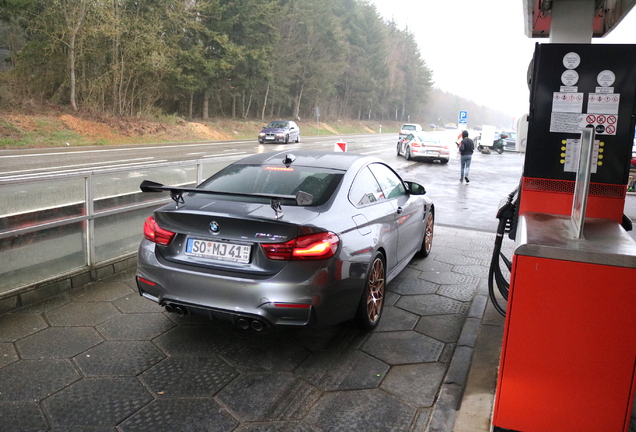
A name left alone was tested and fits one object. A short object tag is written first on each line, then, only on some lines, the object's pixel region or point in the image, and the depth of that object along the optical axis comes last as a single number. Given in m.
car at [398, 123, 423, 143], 44.33
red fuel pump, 2.44
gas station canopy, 4.54
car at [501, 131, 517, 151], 39.00
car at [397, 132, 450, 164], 23.67
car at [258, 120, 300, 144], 32.25
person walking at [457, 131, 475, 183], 17.33
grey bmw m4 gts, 3.50
